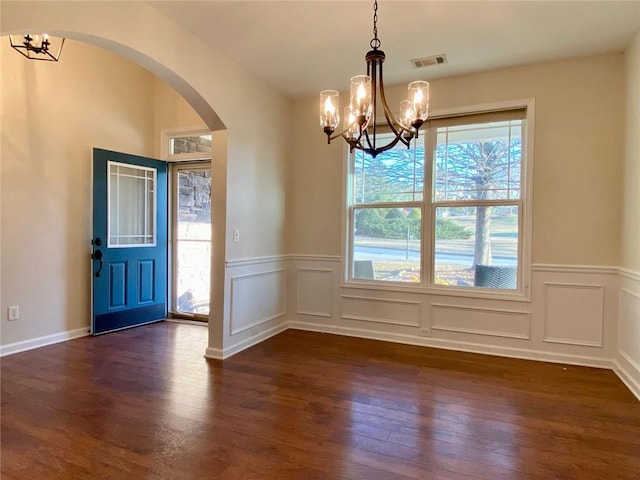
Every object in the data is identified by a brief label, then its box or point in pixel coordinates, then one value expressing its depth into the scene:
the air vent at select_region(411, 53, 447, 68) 3.43
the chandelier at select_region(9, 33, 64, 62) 3.14
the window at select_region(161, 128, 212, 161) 4.82
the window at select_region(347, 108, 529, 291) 3.73
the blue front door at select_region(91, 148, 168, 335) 4.24
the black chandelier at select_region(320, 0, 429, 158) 2.11
